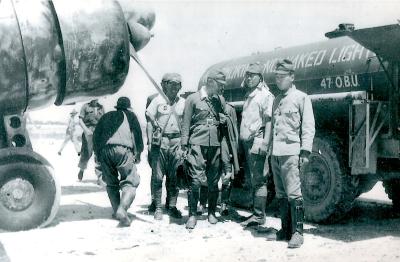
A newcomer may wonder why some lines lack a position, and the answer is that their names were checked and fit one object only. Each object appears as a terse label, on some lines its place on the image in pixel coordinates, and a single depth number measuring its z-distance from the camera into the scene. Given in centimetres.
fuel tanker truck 645
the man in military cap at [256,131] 725
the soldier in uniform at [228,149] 751
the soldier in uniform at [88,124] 1142
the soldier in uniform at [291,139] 609
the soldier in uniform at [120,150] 747
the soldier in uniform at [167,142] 798
